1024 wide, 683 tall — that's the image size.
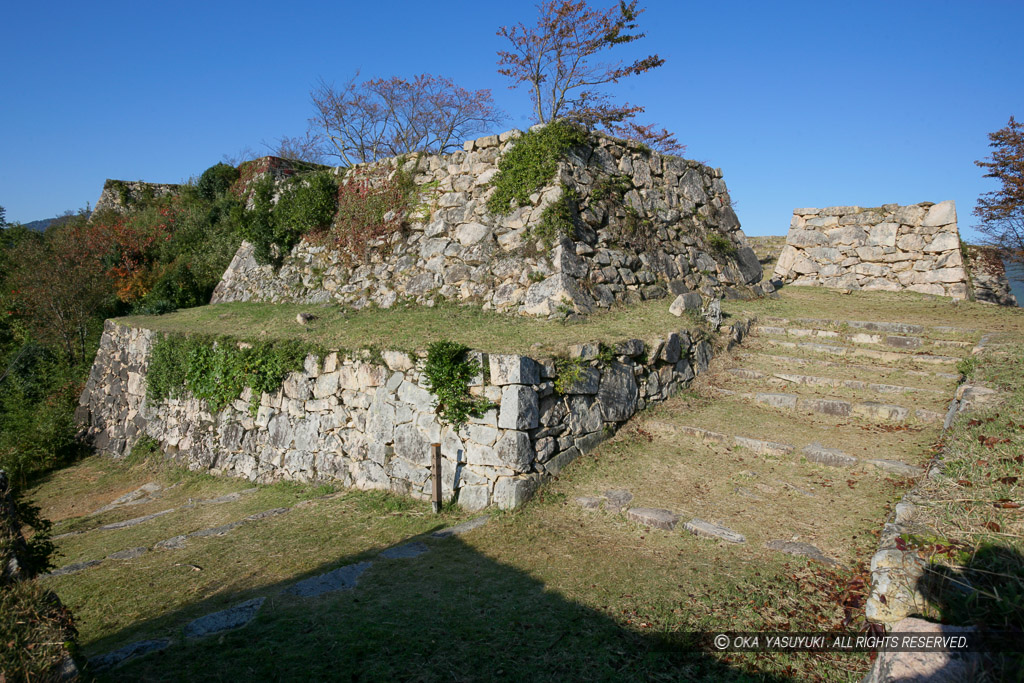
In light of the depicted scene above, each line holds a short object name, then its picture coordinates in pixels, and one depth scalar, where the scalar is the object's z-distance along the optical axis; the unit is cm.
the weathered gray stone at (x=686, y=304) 944
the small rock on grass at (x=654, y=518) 530
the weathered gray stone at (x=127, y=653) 362
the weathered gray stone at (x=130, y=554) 615
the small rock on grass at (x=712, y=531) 492
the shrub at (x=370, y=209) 1204
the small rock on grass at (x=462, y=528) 585
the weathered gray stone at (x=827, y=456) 592
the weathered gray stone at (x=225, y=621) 416
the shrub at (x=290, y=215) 1334
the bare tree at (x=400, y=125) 2197
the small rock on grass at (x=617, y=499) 579
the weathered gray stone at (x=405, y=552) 541
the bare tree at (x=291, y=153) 2439
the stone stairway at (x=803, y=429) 524
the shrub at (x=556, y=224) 976
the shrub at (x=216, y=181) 1830
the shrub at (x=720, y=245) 1209
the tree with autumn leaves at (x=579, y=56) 1254
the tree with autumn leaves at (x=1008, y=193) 1389
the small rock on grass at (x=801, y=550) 448
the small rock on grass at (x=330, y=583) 475
